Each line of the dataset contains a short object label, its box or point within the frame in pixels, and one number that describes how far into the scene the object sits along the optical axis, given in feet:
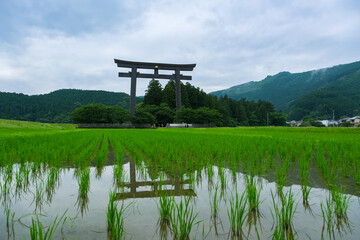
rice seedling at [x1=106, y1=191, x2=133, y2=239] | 18.39
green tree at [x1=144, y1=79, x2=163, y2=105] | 619.37
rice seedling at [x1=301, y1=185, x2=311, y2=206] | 27.69
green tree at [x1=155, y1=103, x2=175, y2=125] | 469.93
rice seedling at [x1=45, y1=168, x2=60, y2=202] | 31.28
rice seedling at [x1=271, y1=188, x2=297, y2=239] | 20.02
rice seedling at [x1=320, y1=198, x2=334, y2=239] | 19.63
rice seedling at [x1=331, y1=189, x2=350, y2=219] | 23.37
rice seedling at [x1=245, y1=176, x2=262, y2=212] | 25.41
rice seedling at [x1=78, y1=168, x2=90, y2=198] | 30.52
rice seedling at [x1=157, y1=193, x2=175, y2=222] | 22.61
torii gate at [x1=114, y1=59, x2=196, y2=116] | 395.00
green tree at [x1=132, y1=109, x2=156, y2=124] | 408.80
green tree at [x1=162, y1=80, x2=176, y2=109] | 576.01
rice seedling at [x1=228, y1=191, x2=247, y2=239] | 19.93
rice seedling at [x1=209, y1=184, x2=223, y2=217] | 24.56
